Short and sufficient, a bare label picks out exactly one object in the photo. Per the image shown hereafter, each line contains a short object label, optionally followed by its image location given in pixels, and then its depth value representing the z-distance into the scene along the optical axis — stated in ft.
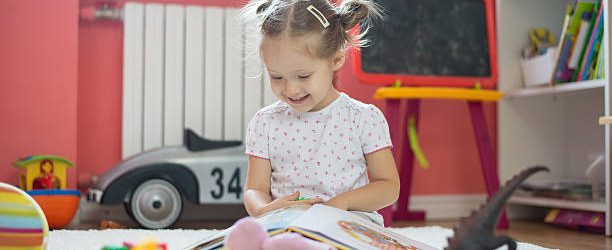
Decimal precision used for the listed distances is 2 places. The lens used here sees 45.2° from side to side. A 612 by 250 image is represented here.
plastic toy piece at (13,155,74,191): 7.06
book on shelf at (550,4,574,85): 7.57
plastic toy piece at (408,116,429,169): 7.73
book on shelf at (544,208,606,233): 6.95
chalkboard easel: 7.44
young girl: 3.75
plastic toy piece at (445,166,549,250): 2.59
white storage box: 7.79
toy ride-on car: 7.25
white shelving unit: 8.43
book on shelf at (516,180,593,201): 7.37
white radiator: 7.88
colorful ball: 2.99
